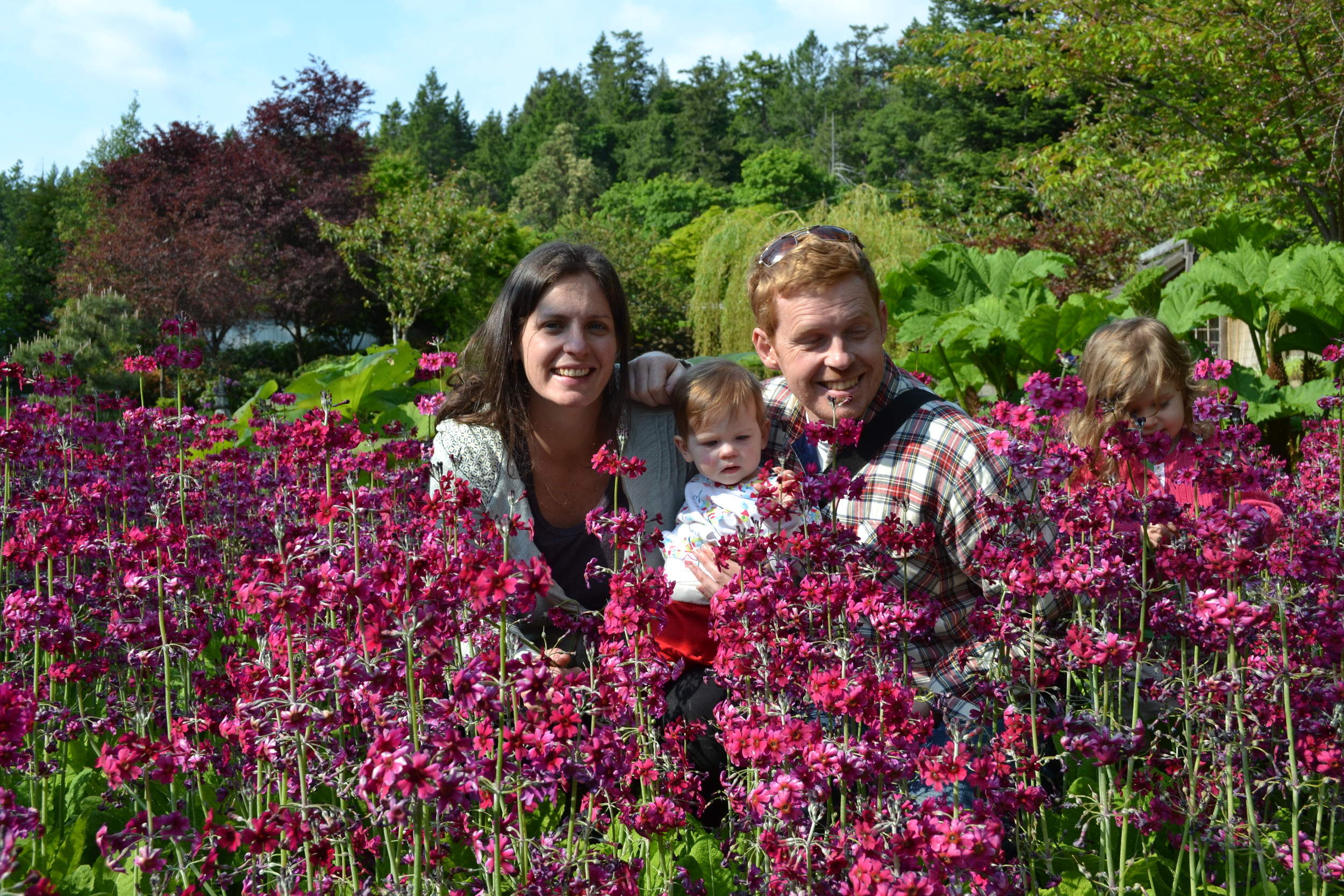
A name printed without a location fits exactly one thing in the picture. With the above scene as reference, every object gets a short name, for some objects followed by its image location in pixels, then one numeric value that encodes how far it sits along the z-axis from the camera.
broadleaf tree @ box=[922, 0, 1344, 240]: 12.71
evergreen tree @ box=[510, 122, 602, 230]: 58.34
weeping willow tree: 20.41
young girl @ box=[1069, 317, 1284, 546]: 4.07
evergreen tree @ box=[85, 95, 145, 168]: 60.88
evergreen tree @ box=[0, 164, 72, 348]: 36.62
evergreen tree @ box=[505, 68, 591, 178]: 82.31
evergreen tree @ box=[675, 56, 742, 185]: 67.31
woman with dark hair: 3.88
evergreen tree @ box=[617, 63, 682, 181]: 71.00
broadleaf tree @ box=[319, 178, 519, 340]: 27.81
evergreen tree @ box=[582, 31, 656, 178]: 80.31
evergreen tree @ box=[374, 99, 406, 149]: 85.79
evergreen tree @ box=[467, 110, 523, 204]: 78.97
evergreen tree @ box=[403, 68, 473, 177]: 86.00
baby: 3.61
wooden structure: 15.13
